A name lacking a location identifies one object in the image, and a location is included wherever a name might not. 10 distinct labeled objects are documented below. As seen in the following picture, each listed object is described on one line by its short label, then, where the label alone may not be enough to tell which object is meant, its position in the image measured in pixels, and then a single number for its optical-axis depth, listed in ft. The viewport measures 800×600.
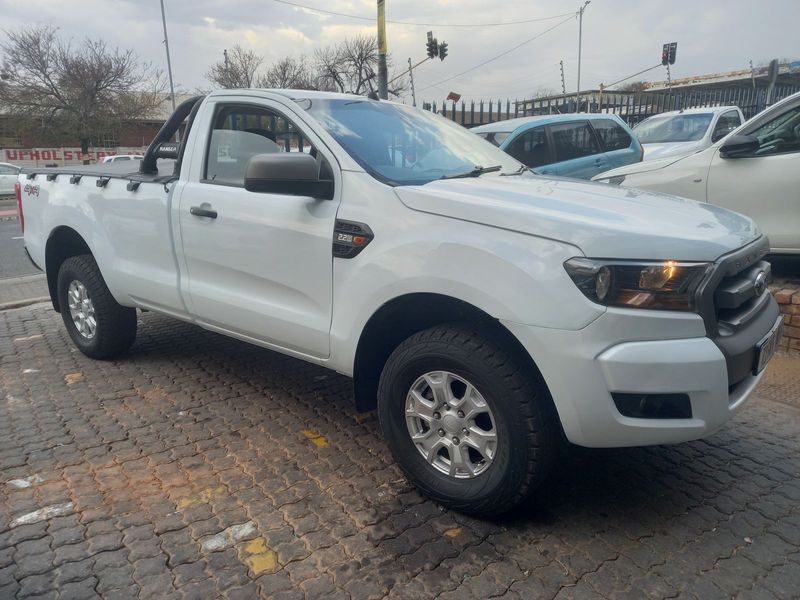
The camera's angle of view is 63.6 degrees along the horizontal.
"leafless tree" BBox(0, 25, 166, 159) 114.21
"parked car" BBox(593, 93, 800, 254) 16.07
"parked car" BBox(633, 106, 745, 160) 34.37
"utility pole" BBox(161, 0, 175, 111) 118.44
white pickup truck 7.57
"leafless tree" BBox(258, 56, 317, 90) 127.75
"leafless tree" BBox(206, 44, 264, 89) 127.44
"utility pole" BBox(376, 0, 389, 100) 44.65
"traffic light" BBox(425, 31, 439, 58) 77.73
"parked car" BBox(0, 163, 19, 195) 71.97
